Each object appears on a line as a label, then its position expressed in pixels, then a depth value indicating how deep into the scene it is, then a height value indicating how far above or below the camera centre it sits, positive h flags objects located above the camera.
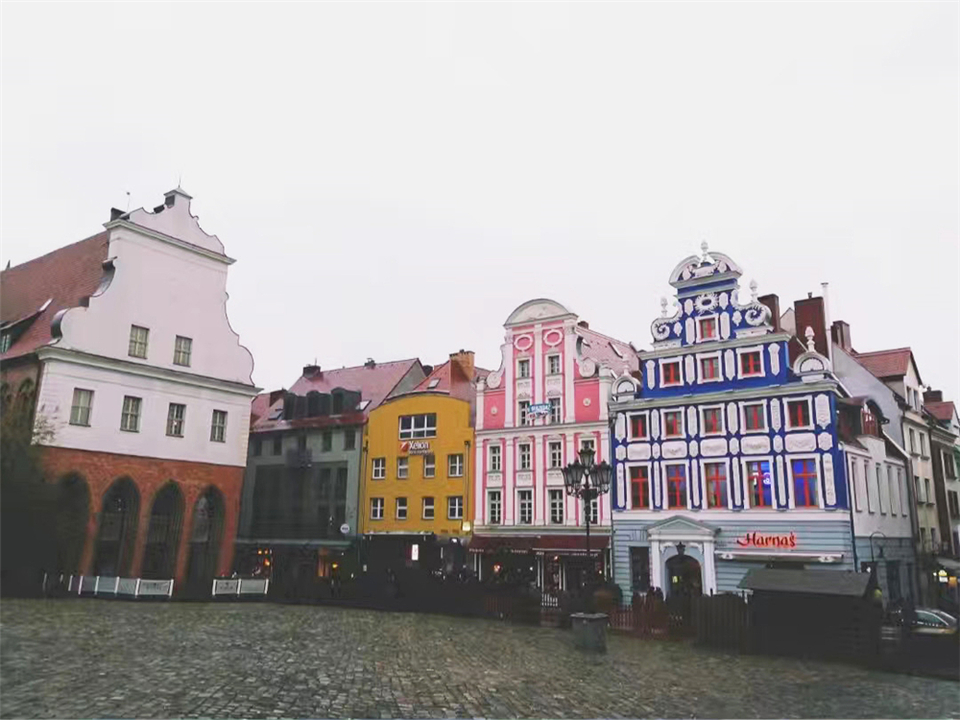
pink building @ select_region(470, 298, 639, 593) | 37.53 +5.71
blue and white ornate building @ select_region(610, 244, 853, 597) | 30.55 +4.57
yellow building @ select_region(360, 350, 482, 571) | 42.03 +4.60
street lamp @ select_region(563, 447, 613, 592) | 22.30 +2.45
